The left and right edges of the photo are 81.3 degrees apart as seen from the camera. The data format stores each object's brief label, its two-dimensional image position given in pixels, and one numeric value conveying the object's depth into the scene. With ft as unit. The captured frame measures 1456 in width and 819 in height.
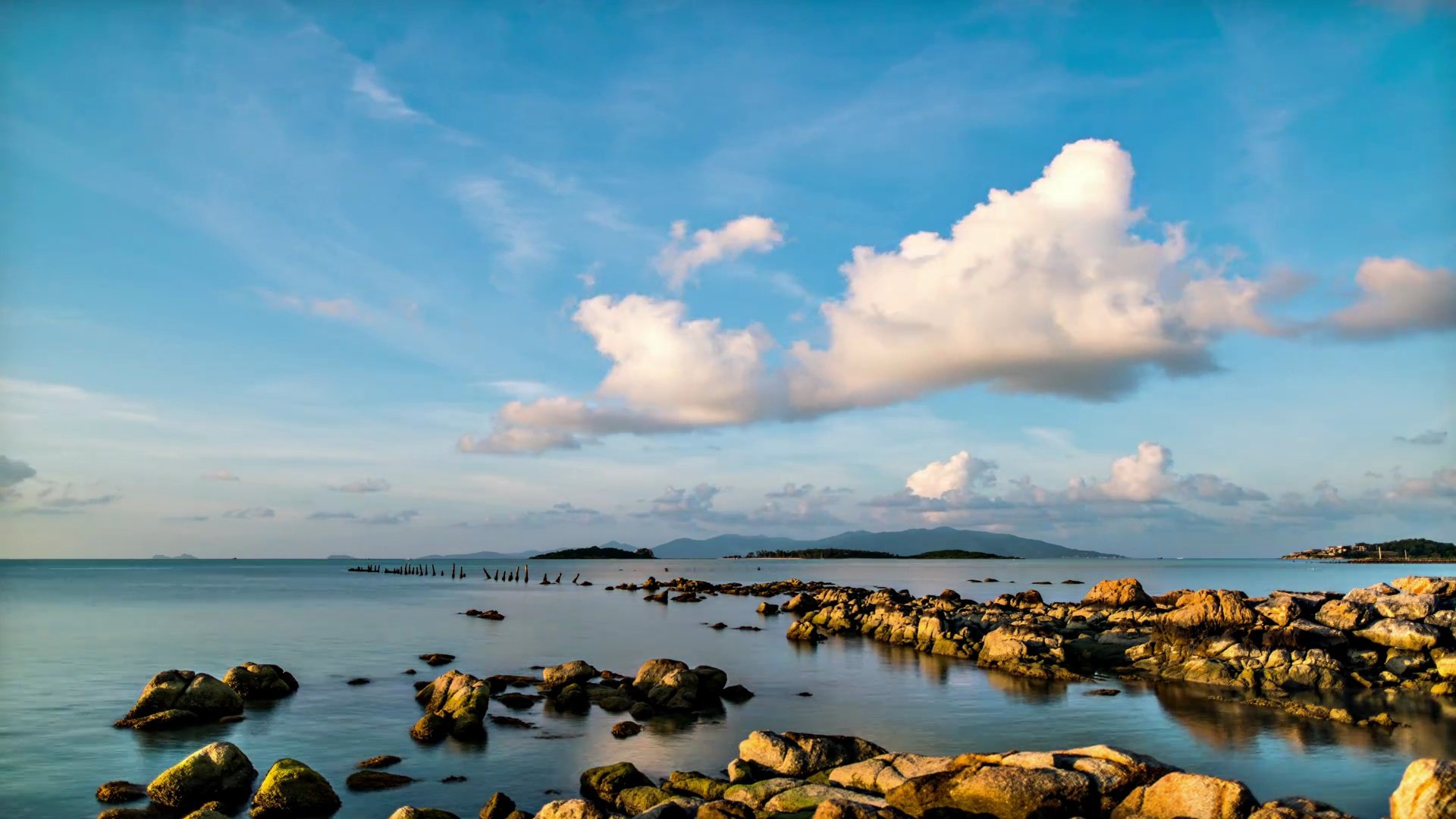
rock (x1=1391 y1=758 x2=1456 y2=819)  48.34
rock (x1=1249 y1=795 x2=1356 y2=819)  46.78
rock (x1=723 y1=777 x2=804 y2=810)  57.87
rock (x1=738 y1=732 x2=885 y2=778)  64.85
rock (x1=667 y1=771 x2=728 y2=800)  61.41
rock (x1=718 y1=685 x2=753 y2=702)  107.24
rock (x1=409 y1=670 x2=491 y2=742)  85.15
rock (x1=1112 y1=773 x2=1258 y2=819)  50.11
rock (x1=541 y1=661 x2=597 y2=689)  108.47
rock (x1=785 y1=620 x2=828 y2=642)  176.65
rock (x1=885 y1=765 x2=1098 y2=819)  53.42
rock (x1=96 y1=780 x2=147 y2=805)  65.87
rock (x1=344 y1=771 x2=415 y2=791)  69.00
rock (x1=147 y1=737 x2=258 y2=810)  62.44
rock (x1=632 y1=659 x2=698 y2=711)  98.32
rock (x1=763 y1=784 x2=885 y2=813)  55.52
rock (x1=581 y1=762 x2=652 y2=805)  63.57
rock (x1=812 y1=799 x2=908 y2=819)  47.19
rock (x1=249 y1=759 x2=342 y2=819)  61.21
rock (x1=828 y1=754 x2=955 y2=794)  59.52
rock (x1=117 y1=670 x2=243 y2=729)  92.68
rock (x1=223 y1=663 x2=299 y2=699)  106.11
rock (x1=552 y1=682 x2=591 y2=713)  97.91
